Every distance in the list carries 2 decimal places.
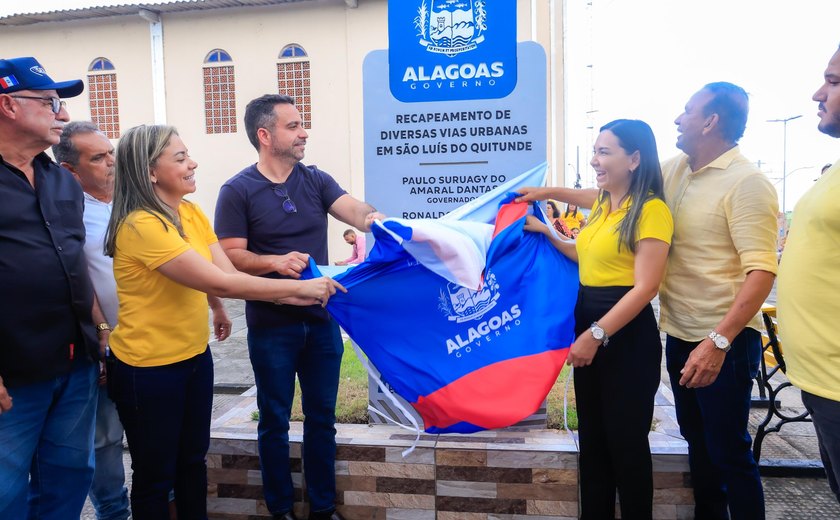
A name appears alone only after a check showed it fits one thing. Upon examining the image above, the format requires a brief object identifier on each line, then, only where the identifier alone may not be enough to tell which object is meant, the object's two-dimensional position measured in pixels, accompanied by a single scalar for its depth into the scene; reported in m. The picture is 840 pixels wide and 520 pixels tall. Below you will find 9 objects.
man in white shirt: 2.61
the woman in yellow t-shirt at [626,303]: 2.21
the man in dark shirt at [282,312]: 2.71
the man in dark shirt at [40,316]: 1.85
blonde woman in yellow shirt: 2.09
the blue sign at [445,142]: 3.34
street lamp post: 30.16
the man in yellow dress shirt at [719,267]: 2.19
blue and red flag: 2.60
